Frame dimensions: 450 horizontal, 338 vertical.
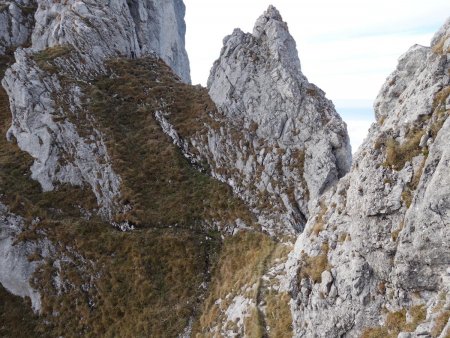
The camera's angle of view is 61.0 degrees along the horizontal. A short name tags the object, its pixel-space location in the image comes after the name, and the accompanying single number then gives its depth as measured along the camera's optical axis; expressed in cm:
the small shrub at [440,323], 1176
